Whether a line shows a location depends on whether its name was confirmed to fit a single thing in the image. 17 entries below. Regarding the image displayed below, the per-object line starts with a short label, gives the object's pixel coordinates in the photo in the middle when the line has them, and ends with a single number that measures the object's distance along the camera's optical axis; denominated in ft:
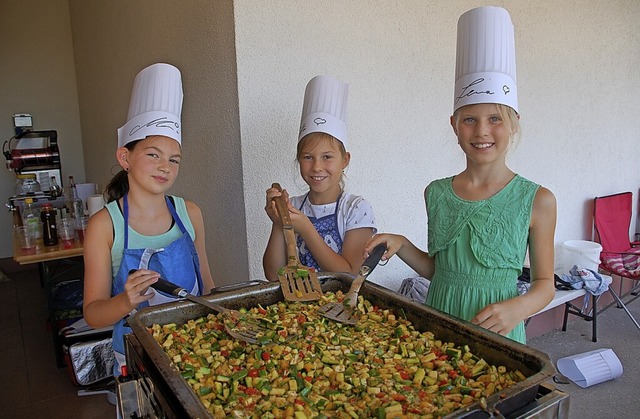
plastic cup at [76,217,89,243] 9.31
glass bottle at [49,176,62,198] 12.40
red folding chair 9.93
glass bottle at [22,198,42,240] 8.90
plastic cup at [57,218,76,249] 8.91
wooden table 7.95
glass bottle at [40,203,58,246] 8.69
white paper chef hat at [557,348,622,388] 7.59
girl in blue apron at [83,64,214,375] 3.63
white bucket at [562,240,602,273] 9.34
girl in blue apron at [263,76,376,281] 4.27
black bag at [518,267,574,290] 8.96
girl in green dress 3.59
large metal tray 1.91
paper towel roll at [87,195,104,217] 9.00
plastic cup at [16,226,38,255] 8.48
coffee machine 12.60
